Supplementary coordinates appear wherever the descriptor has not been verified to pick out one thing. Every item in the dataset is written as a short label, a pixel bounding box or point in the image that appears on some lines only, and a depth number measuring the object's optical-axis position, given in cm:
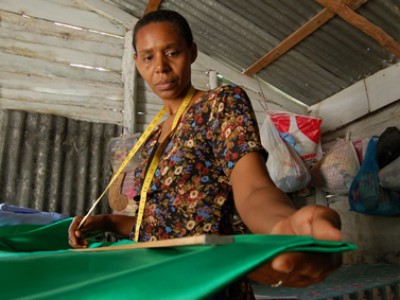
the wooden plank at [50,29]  367
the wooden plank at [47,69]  360
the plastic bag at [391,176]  286
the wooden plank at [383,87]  340
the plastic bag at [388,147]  301
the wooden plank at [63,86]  357
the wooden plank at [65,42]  366
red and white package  383
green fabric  44
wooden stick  51
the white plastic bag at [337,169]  340
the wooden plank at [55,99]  354
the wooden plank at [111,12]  399
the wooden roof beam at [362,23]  296
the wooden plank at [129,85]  384
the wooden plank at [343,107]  379
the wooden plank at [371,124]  348
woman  53
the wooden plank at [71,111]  349
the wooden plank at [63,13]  372
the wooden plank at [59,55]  364
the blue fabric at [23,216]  186
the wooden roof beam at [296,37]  307
